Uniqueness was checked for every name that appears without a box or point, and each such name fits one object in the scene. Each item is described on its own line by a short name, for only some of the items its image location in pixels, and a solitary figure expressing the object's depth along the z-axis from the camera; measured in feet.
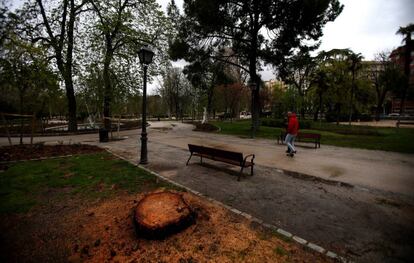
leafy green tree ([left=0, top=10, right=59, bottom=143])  32.81
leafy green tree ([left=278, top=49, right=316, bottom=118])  51.40
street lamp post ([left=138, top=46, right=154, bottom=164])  24.06
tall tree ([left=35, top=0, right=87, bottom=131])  55.83
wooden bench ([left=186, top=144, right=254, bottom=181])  19.76
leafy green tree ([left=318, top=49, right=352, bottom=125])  98.68
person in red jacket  30.60
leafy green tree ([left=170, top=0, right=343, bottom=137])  46.68
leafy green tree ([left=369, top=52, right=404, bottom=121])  102.63
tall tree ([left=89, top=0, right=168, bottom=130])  57.47
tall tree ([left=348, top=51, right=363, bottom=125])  89.51
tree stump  10.09
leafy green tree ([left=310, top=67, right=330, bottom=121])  93.50
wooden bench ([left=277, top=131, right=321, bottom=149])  38.38
